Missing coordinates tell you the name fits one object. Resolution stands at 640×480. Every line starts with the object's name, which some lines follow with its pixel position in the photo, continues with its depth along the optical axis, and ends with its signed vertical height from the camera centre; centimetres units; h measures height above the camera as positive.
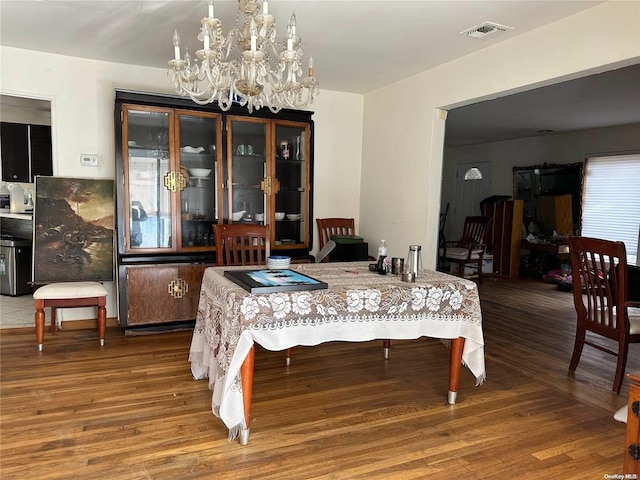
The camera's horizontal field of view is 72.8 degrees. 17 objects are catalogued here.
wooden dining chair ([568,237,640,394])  277 -57
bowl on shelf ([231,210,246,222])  415 -9
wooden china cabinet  364 +16
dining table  206 -59
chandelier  214 +74
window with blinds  633 +23
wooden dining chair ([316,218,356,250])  470 -21
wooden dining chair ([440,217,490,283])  645 -56
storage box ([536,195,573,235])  709 -1
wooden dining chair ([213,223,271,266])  319 -25
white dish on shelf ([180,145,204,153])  388 +49
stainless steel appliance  522 -80
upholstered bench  335 -76
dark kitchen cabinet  572 +65
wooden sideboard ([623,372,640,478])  127 -64
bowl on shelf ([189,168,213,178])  394 +30
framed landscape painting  382 -26
